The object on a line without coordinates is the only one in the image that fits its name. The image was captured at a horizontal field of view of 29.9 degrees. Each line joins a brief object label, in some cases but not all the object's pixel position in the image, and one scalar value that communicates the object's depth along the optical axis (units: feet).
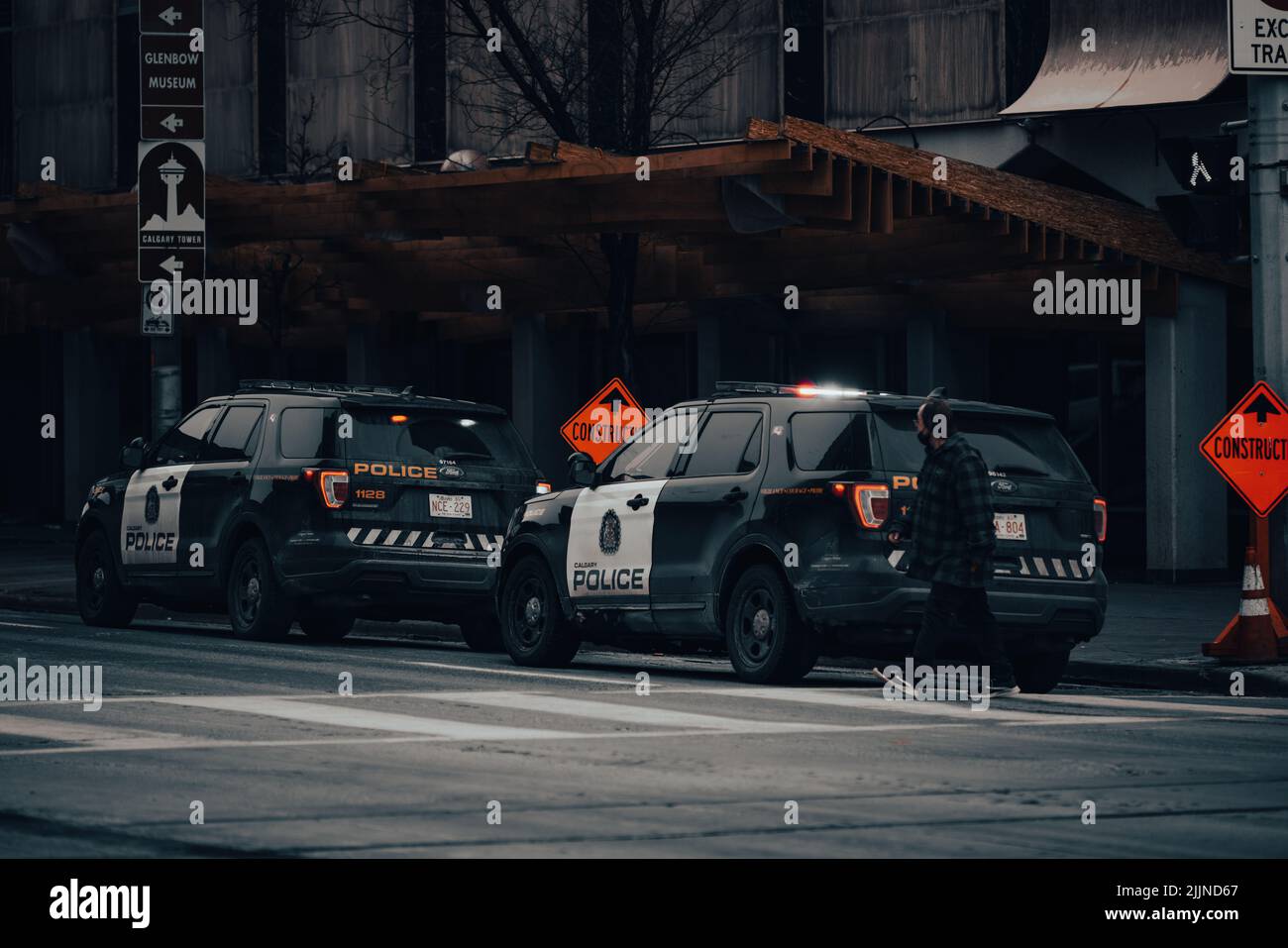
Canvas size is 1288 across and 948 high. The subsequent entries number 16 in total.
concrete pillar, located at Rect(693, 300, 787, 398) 103.60
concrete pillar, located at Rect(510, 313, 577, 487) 110.42
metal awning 91.20
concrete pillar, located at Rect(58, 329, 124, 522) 133.08
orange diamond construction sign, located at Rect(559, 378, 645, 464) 74.90
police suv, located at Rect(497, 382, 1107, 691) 46.88
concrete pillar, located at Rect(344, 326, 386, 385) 118.01
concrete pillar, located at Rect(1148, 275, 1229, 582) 88.38
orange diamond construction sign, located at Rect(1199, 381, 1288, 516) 54.49
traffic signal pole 54.90
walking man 44.70
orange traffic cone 52.95
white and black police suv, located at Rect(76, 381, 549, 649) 58.95
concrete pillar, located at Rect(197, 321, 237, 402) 128.98
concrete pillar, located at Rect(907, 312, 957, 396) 96.58
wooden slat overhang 77.30
